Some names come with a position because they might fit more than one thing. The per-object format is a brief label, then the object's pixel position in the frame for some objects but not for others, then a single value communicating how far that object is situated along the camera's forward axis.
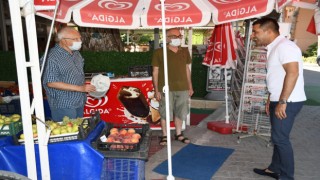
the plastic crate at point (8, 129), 2.91
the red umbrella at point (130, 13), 3.84
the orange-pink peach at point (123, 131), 3.12
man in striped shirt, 3.42
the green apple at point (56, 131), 2.92
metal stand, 5.32
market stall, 2.64
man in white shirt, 3.20
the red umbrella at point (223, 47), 5.57
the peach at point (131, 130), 3.18
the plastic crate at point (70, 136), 2.80
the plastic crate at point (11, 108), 5.32
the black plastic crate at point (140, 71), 5.86
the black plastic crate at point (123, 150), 2.70
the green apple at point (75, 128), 2.96
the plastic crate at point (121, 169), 2.73
